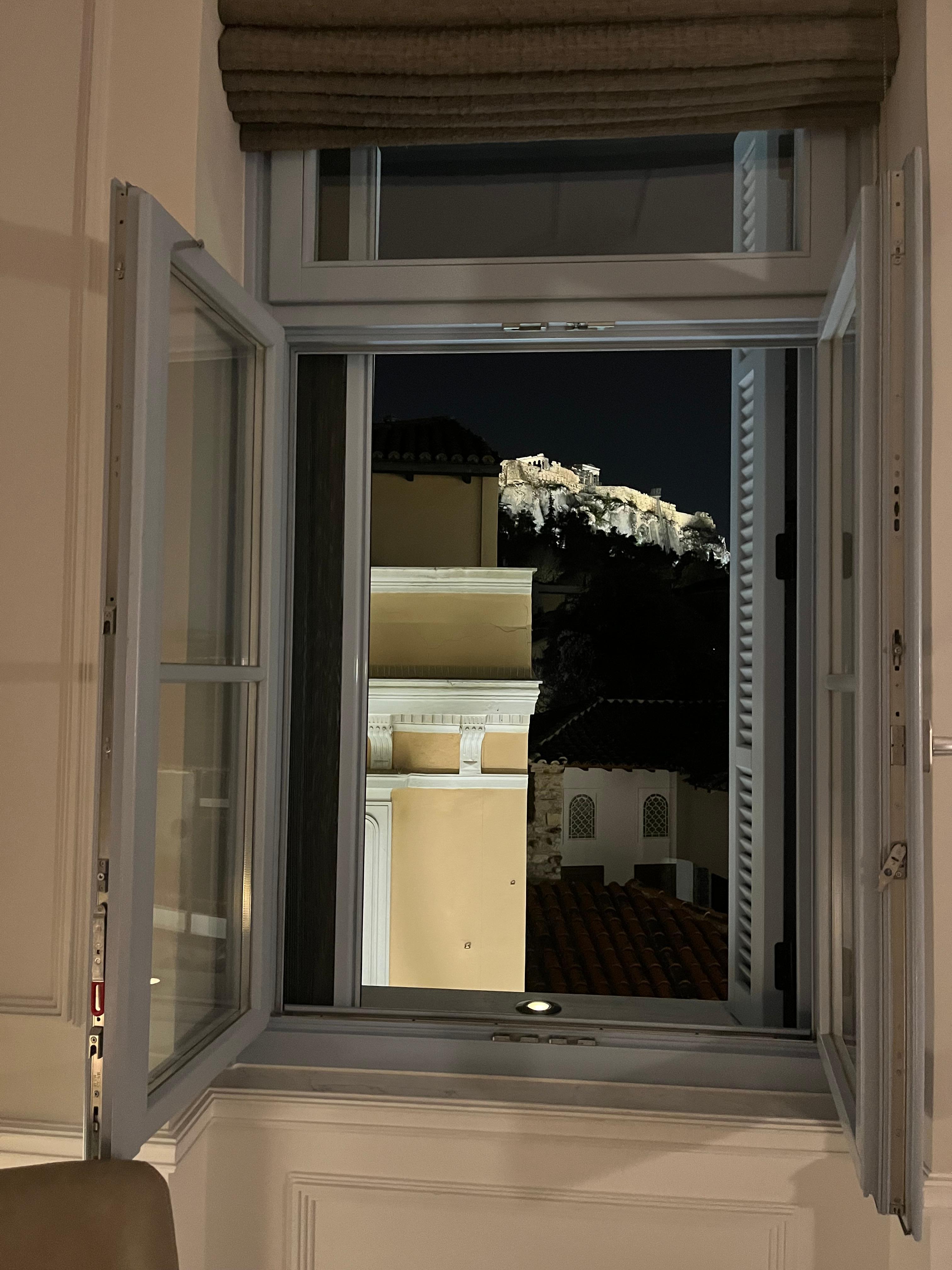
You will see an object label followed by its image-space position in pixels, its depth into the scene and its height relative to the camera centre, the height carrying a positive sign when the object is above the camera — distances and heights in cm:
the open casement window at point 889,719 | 112 -7
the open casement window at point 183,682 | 119 -4
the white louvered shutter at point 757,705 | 185 -9
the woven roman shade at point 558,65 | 157 +101
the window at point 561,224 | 171 +82
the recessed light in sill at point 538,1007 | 192 -72
